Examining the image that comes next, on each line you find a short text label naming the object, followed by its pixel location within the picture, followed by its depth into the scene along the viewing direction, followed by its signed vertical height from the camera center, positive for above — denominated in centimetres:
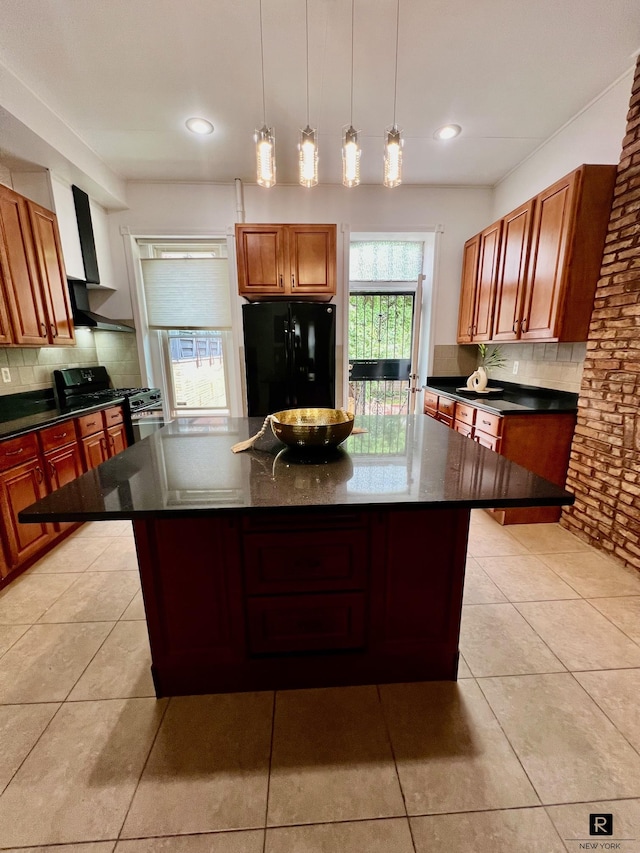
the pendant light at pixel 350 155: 154 +91
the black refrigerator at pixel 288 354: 333 +3
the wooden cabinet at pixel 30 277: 239 +62
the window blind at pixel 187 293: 370 +71
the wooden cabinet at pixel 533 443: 257 -66
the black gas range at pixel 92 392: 313 -33
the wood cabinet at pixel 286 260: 333 +94
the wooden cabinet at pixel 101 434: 281 -65
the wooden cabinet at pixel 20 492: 206 -82
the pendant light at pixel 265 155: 156 +93
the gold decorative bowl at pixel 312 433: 132 -29
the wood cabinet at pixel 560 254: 223 +70
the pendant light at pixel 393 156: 155 +91
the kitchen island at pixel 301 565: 114 -76
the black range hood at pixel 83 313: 313 +42
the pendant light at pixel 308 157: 155 +91
